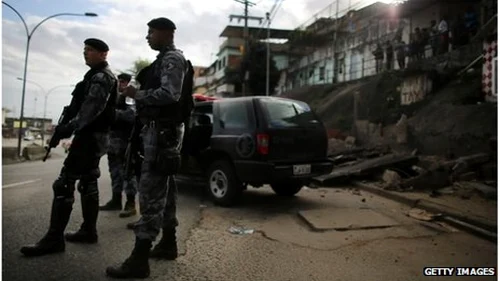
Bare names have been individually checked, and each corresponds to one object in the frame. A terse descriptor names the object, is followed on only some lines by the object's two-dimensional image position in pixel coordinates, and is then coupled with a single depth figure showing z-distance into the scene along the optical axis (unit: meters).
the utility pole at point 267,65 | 16.91
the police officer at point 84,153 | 3.14
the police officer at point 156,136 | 2.77
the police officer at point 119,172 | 4.24
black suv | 4.79
